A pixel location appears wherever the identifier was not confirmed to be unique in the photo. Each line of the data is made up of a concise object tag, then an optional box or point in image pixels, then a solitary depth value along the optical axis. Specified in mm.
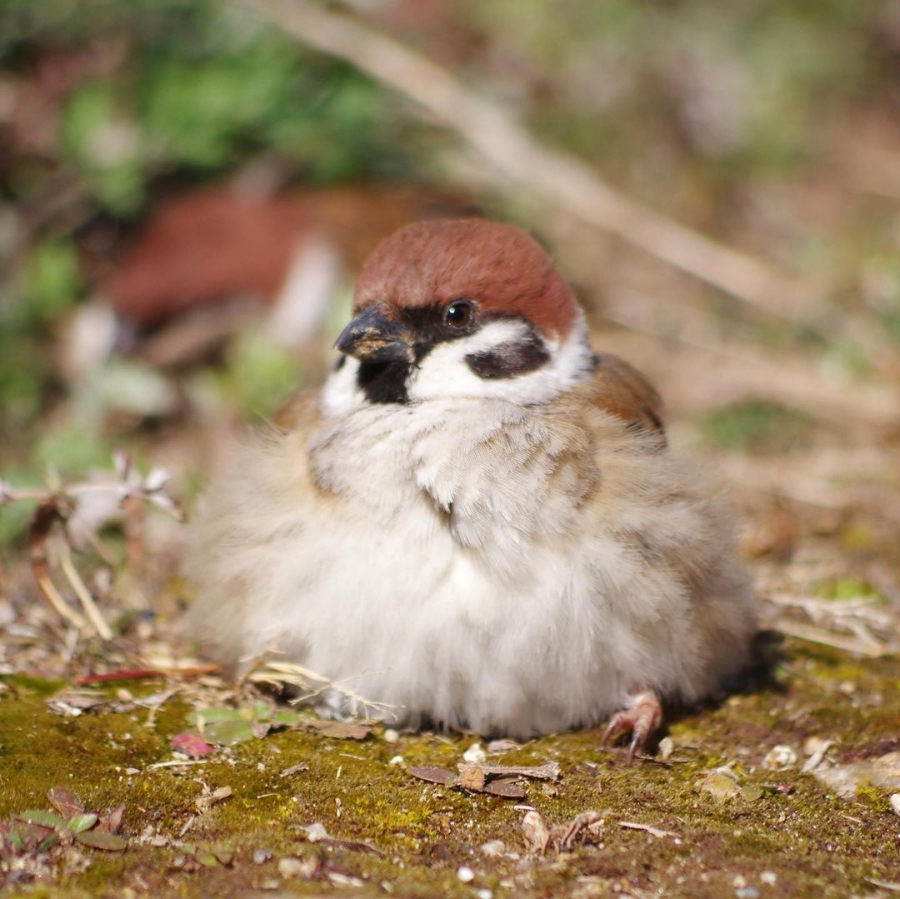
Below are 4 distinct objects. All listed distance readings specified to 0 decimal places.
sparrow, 5609
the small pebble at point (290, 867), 4426
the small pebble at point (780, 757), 5867
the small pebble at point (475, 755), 5722
